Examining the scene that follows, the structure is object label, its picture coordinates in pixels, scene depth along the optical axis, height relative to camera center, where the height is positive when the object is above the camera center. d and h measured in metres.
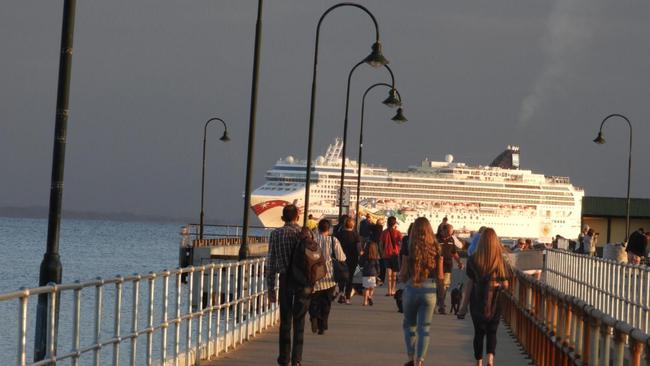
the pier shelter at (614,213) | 106.06 +2.10
